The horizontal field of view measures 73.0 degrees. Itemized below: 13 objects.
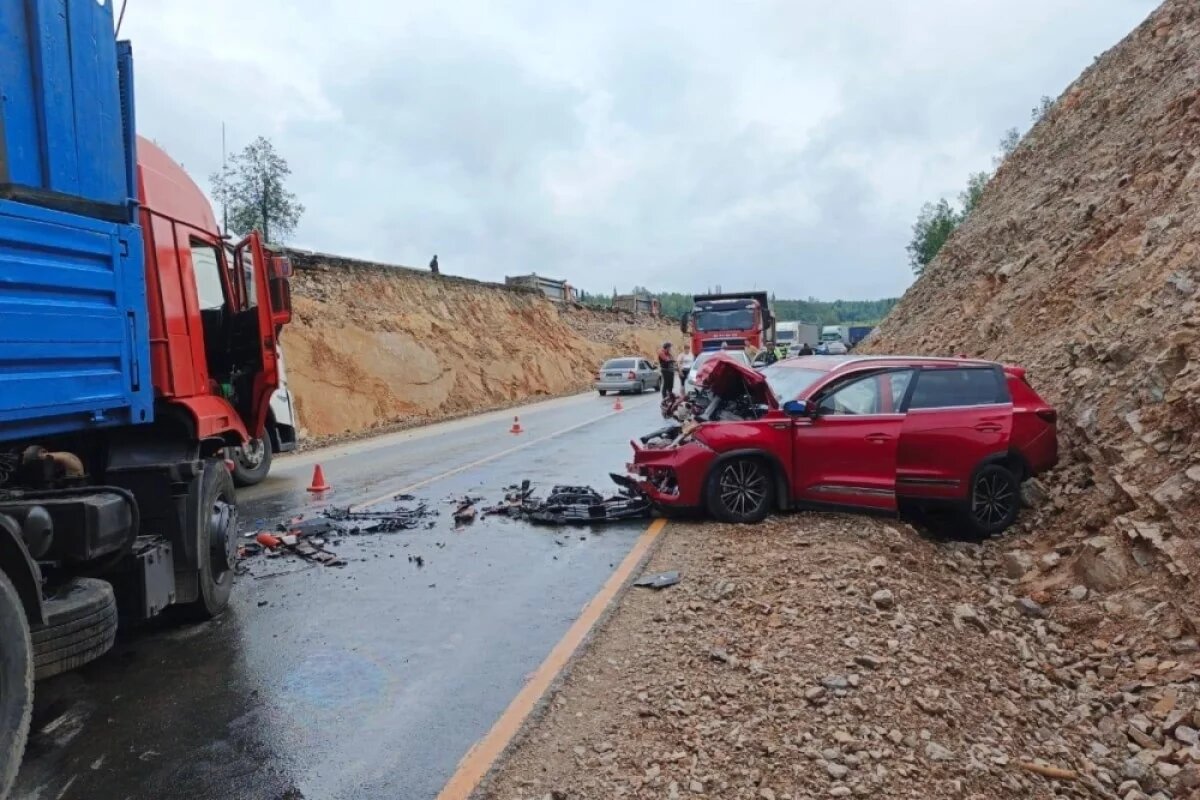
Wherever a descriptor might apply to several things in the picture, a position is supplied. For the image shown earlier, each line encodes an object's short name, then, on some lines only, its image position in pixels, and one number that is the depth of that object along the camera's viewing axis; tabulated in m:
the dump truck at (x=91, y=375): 3.56
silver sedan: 31.69
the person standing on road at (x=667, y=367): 22.48
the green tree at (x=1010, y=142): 54.91
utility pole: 27.59
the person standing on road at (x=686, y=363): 20.60
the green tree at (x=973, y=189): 55.78
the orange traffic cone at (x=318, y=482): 10.58
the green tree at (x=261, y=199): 27.64
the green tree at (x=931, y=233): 59.12
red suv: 7.57
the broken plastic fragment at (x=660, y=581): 6.06
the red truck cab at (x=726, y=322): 25.39
